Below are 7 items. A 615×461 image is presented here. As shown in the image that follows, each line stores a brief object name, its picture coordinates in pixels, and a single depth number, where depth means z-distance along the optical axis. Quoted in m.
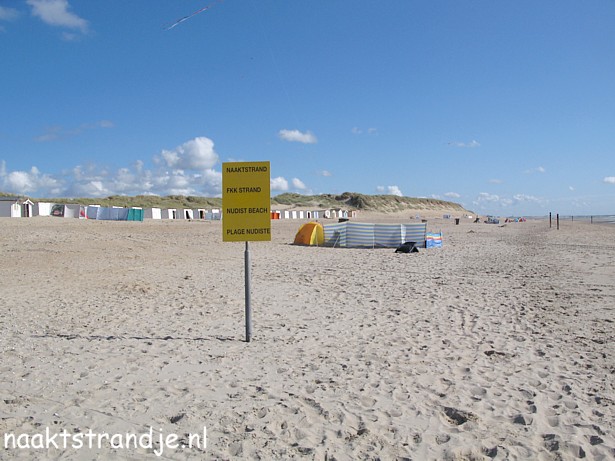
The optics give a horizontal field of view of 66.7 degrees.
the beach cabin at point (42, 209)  37.18
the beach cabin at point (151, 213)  52.03
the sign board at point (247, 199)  5.96
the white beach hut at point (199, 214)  57.16
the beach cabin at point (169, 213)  53.88
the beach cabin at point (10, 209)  34.69
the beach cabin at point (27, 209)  35.78
